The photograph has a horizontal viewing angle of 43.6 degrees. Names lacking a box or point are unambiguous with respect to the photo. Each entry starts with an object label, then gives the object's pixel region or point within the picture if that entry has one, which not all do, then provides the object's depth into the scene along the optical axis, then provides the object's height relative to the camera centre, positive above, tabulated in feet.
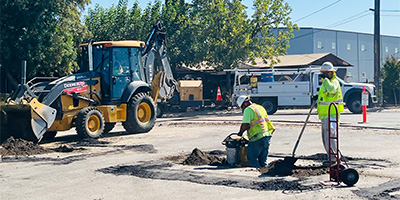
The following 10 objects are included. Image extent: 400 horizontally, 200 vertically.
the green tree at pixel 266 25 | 107.14 +12.74
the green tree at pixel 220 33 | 103.55 +10.88
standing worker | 31.83 -0.92
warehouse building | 213.05 +16.44
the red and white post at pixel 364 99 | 69.07 -2.35
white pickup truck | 84.94 -1.13
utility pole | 104.63 +6.69
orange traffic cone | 103.71 -2.40
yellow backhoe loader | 45.88 -0.88
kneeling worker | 32.81 -3.30
